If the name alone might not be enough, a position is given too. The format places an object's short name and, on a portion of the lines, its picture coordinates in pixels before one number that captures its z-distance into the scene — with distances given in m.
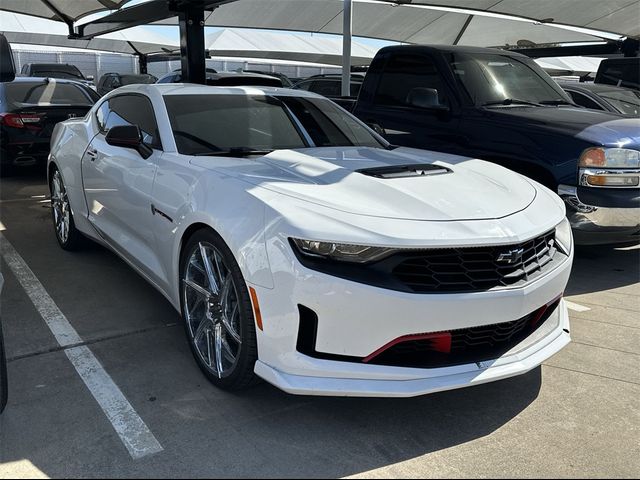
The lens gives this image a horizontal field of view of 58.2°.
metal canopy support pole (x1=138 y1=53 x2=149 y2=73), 22.31
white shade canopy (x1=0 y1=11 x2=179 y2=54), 21.52
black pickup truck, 4.49
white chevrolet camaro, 2.35
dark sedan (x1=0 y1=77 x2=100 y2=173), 7.79
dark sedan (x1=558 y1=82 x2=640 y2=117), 7.70
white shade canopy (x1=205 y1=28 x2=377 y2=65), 24.67
